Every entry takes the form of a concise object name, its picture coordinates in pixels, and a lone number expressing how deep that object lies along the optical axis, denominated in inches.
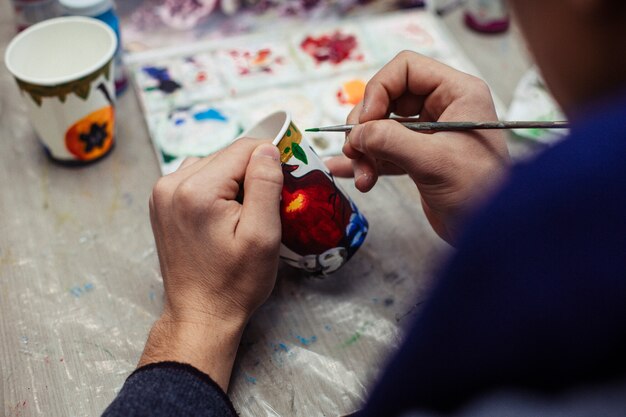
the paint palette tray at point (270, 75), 45.2
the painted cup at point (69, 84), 38.0
